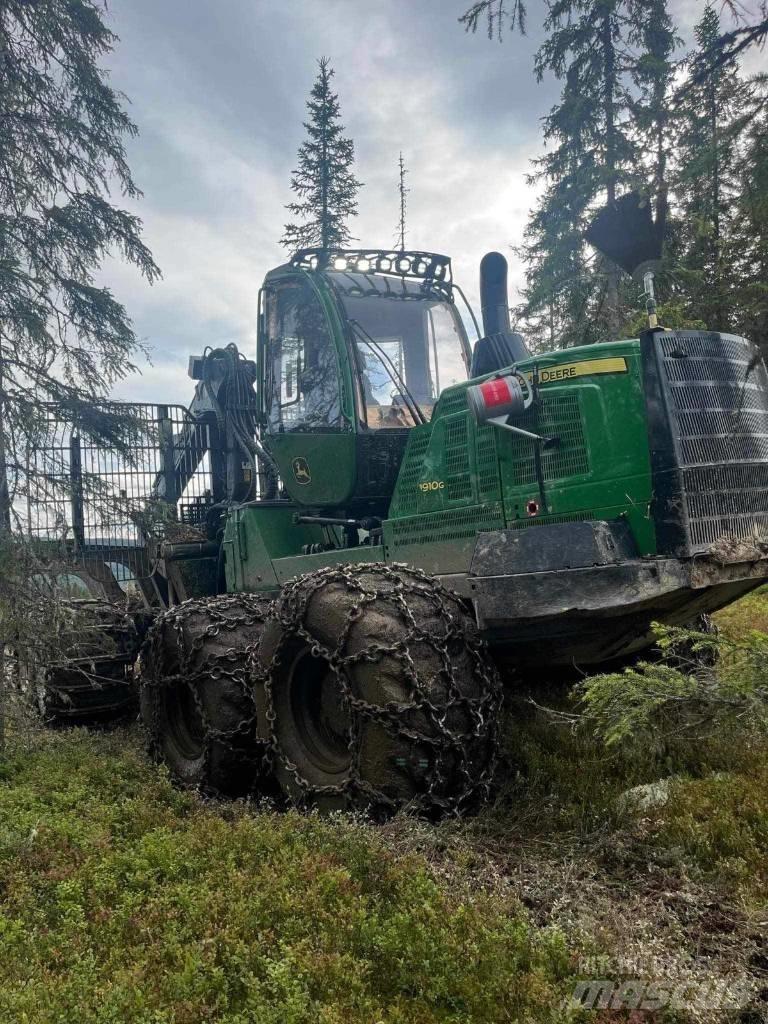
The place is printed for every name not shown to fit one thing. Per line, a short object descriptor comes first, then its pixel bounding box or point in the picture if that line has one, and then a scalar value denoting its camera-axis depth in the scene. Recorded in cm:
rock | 422
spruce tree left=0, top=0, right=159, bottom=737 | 638
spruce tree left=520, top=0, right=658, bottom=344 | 1446
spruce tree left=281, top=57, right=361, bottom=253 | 2900
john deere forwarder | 429
